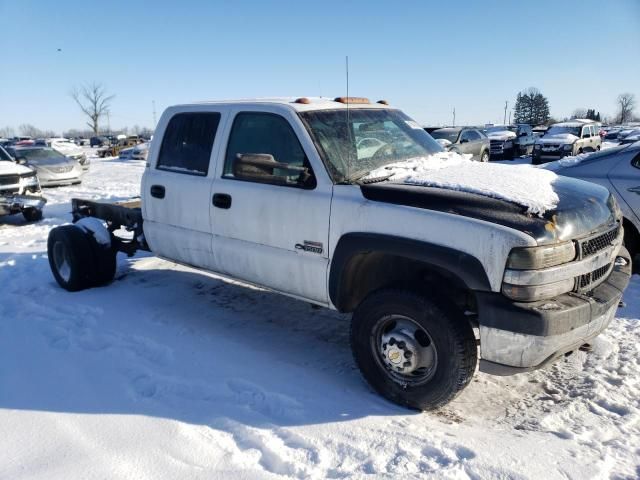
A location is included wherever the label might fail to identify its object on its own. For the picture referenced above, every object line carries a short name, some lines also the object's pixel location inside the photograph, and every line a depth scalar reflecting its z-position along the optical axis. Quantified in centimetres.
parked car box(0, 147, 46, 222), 1000
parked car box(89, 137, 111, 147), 6296
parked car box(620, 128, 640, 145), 4158
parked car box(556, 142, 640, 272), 557
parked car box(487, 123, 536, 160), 2473
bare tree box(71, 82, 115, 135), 8562
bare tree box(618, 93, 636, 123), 11581
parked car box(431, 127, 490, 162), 1966
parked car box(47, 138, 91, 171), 2207
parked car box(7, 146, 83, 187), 1505
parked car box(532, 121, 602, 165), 2095
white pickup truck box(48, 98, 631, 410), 288
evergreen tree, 9538
